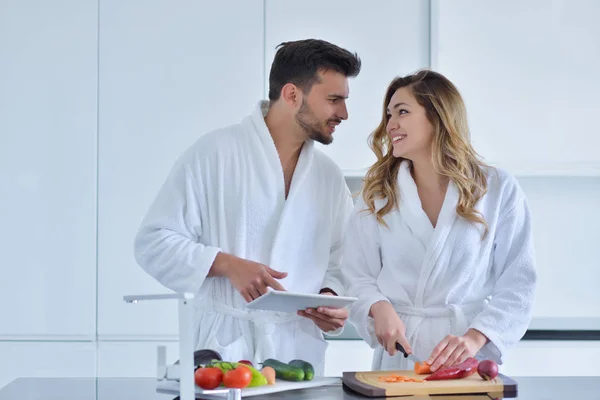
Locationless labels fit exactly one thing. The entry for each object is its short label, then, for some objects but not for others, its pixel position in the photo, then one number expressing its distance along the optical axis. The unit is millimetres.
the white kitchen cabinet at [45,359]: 3641
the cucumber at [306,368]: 2076
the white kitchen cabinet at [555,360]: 3664
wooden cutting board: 1969
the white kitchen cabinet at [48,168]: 3654
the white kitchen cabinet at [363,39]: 3719
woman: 2484
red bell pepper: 2076
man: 2510
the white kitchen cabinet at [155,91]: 3676
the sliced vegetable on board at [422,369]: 2153
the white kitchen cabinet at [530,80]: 3754
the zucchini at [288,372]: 2057
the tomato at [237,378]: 1897
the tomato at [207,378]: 1895
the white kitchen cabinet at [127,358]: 3637
